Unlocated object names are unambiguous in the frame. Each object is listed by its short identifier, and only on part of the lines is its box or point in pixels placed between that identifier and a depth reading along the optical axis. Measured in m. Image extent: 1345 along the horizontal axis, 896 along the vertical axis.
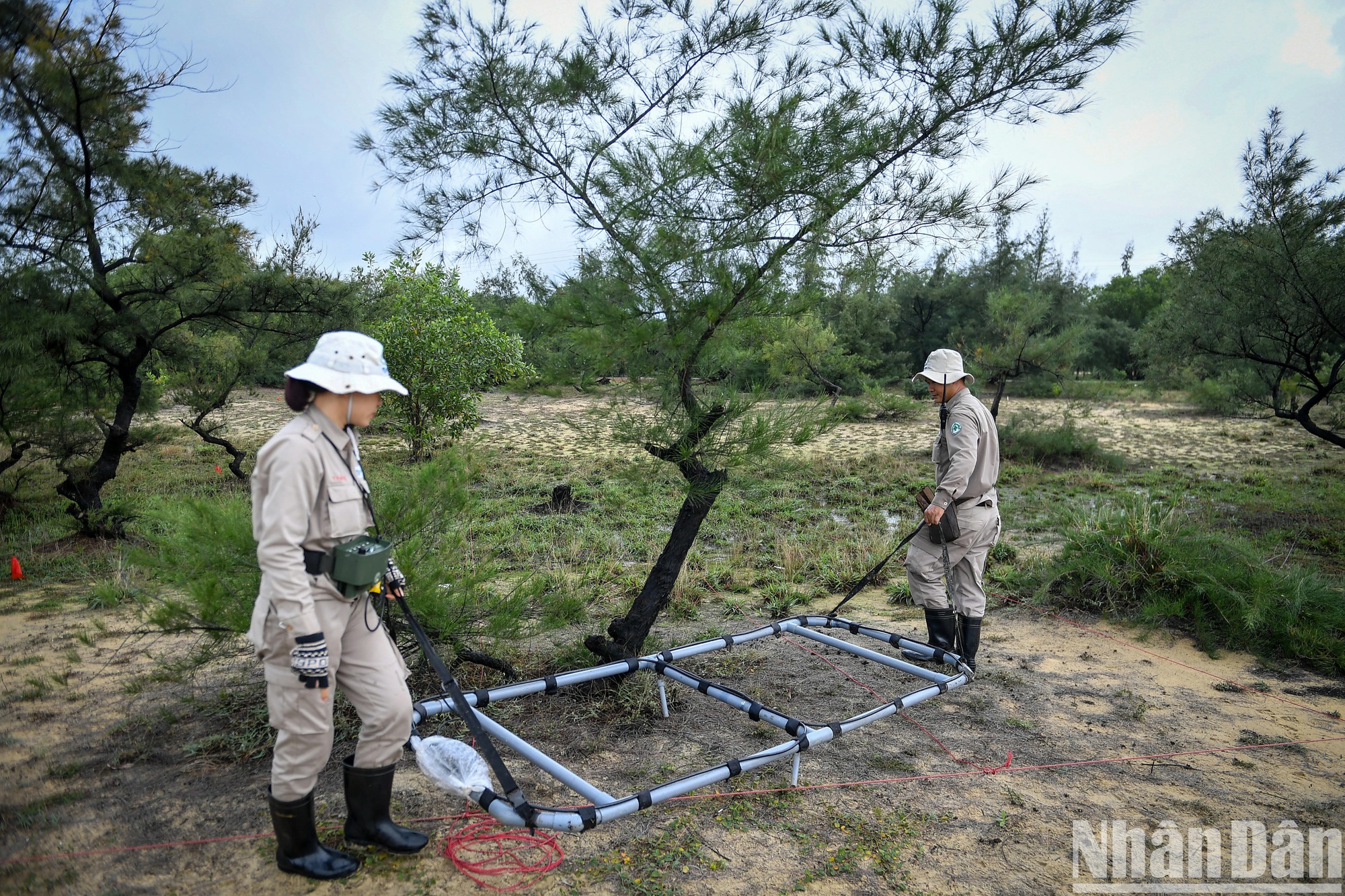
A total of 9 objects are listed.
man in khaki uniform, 5.66
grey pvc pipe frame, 3.22
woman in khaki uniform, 3.07
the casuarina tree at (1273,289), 10.21
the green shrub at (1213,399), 22.31
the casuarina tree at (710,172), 5.05
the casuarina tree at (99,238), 8.44
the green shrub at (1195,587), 6.36
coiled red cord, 3.38
